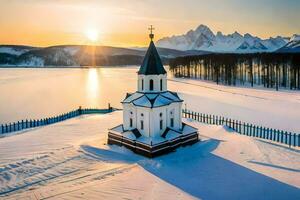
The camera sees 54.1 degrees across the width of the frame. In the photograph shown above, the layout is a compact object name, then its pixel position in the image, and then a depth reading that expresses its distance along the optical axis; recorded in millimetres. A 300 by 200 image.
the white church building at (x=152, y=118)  18516
